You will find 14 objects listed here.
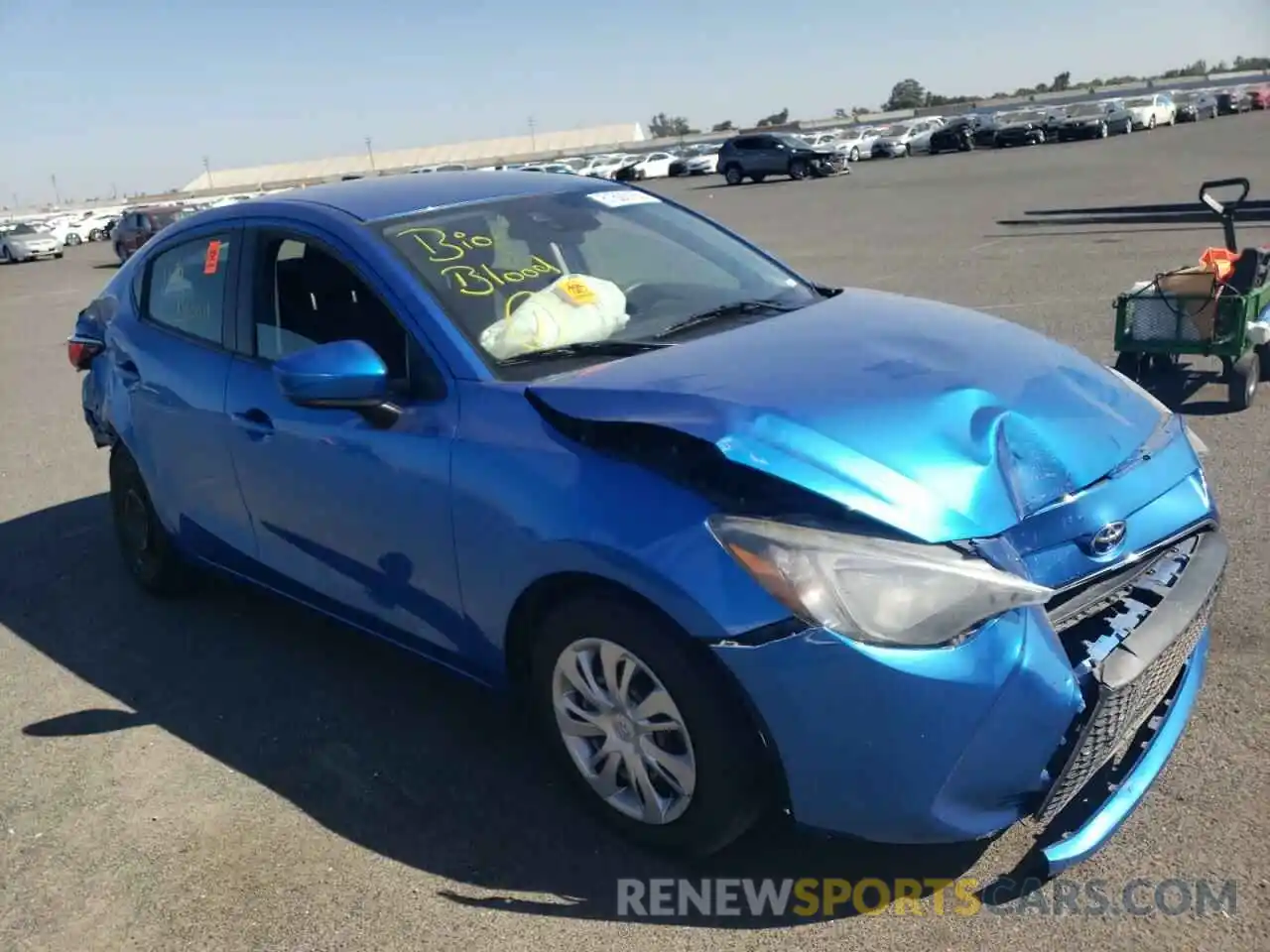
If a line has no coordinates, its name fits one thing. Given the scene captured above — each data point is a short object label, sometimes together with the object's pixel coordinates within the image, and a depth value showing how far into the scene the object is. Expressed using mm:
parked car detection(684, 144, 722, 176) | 52469
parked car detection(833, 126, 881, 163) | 51022
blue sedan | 2406
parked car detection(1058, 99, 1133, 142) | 47594
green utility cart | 6320
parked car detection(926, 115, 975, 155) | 50281
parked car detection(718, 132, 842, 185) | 40469
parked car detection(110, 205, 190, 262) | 27562
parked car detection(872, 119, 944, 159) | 51875
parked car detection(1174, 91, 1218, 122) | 52469
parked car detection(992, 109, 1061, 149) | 48094
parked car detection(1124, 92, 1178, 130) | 49125
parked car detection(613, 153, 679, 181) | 52781
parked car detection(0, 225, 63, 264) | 35188
